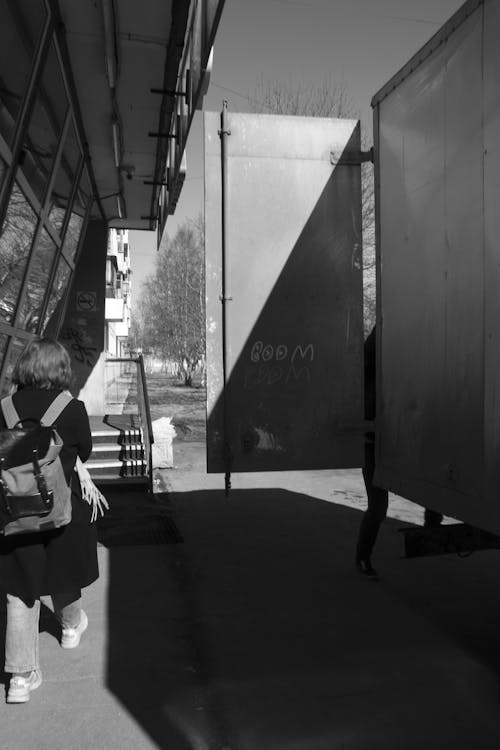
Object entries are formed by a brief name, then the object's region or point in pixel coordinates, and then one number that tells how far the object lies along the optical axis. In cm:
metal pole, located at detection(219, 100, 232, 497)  370
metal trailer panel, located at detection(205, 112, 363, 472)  375
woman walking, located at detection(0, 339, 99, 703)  302
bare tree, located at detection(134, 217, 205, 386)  3378
